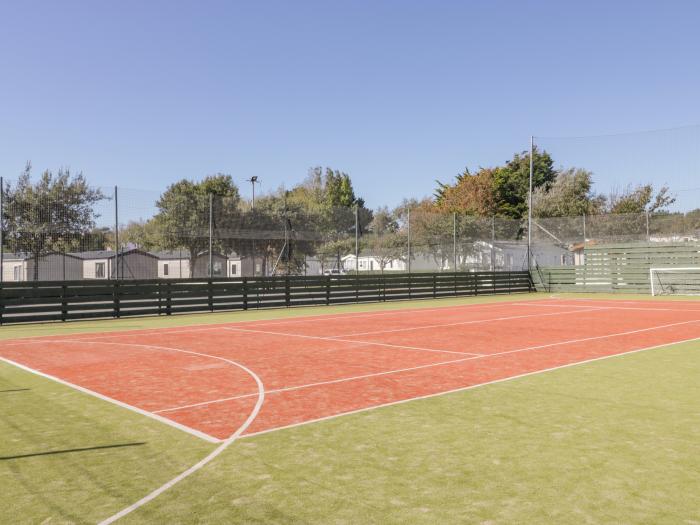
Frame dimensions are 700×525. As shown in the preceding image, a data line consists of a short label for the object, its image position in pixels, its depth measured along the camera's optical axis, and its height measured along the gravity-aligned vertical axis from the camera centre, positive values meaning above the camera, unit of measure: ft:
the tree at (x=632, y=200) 144.25 +16.84
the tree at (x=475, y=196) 207.41 +26.14
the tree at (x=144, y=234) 59.41 +4.56
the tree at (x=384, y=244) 93.76 +4.62
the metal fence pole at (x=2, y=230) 52.58 +4.56
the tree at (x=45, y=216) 53.72 +5.85
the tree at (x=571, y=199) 173.78 +20.47
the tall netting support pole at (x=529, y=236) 103.14 +5.79
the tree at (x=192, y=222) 66.80 +6.26
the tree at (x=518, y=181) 205.87 +30.45
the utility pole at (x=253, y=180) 164.66 +26.57
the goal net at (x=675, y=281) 88.84 -2.08
